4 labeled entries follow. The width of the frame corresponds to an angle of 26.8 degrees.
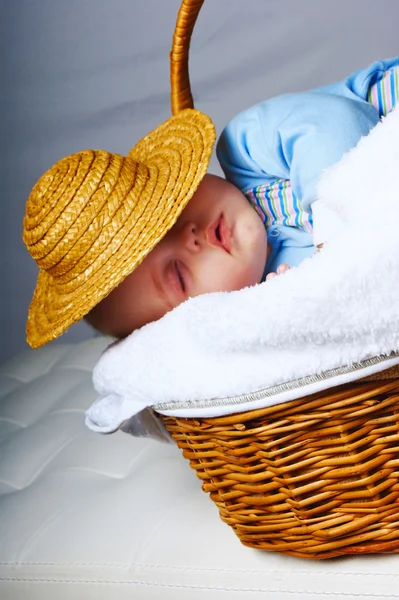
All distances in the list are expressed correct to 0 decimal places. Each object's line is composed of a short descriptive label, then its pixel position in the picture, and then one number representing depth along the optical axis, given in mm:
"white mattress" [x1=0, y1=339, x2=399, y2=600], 970
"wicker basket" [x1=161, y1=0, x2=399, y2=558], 850
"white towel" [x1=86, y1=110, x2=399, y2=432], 785
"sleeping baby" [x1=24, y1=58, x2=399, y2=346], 1051
